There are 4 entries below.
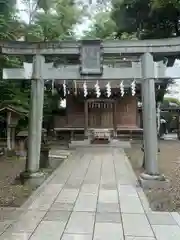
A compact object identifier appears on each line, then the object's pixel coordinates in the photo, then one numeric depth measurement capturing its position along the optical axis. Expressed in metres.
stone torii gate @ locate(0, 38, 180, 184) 4.74
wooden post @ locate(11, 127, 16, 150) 8.66
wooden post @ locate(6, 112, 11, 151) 8.36
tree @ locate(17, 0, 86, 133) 9.87
